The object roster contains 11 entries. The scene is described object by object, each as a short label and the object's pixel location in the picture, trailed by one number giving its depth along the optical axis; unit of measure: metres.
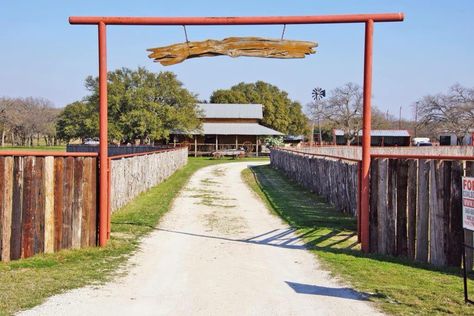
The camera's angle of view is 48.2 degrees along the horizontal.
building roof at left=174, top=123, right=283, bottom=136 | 59.06
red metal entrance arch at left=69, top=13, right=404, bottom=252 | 8.66
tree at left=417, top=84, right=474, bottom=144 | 66.44
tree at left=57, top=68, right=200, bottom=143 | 49.88
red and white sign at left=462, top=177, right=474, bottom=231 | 5.94
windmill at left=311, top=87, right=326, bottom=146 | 81.00
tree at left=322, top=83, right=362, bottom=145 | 86.81
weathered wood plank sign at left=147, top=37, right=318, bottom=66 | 8.72
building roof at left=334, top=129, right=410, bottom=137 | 83.44
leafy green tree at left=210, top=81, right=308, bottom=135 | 78.75
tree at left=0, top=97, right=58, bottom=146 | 90.44
